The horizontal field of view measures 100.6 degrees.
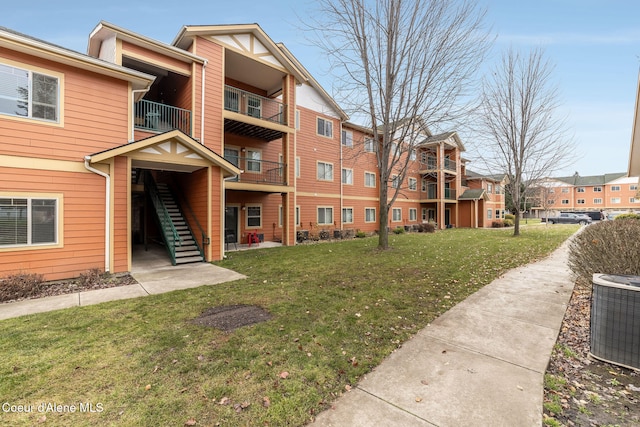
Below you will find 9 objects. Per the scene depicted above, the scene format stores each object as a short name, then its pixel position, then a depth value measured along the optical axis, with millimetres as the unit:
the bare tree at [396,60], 10648
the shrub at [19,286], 6020
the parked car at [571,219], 36619
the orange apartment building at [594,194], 55750
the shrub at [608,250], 5258
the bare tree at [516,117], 17594
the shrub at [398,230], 22473
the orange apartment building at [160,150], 7184
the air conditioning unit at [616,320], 3326
